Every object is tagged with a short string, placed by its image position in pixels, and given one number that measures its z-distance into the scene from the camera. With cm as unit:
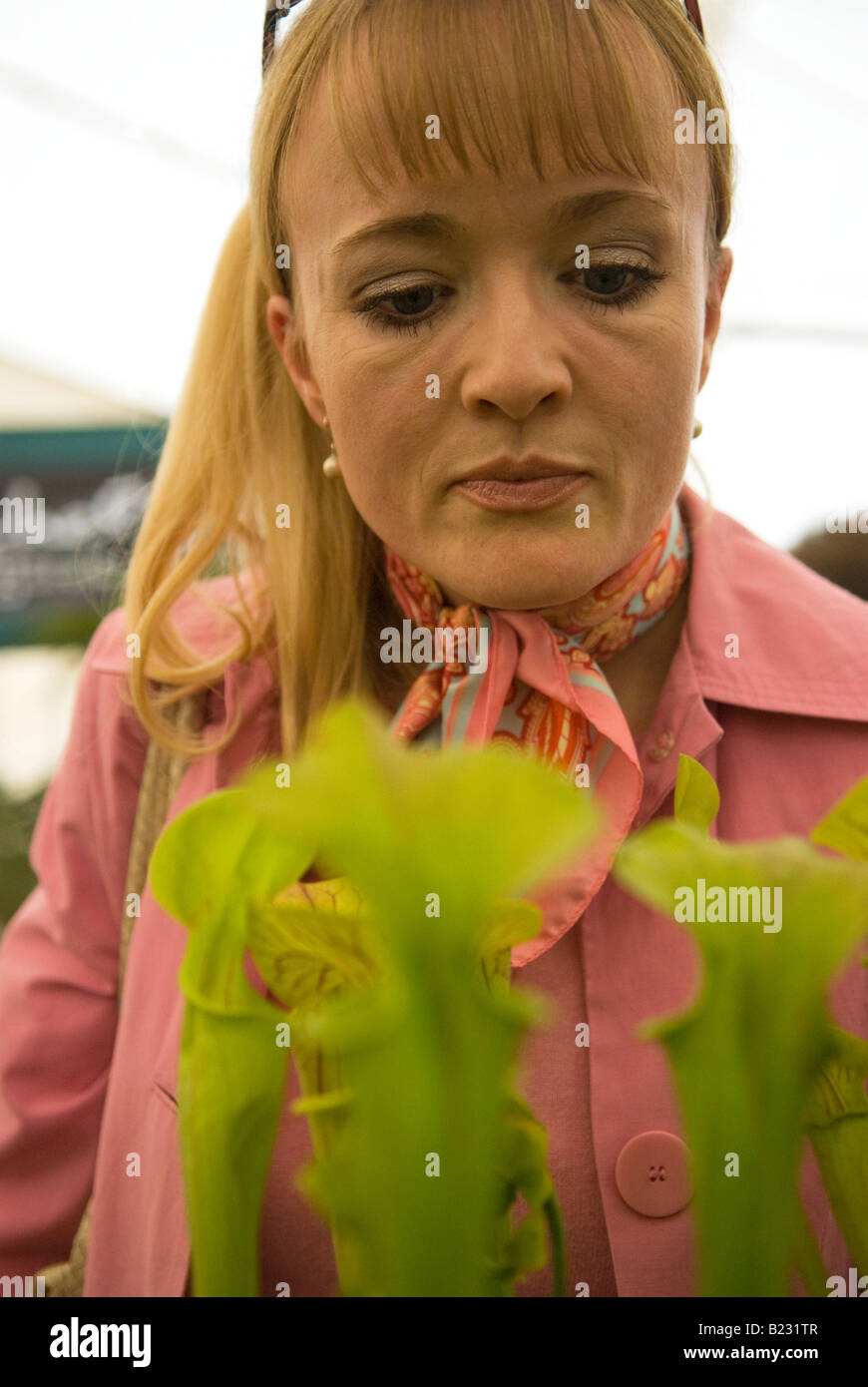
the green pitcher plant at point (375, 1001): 22
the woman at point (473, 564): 48
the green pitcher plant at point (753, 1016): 24
